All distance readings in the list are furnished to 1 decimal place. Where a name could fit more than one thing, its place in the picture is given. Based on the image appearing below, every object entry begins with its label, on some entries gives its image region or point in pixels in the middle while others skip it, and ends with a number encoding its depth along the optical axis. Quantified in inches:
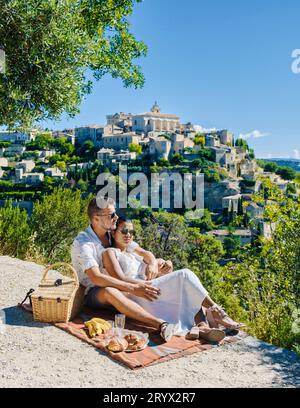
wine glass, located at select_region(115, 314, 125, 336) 137.9
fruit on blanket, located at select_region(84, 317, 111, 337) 139.6
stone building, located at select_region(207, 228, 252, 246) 1872.5
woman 142.4
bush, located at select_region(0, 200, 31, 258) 271.1
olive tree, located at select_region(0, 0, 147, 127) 206.5
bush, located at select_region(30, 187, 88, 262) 350.9
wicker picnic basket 147.5
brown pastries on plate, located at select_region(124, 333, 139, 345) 132.3
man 141.9
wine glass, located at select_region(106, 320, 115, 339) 136.4
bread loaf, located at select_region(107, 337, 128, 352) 129.2
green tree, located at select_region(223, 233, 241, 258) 1631.2
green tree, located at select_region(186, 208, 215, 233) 2118.6
